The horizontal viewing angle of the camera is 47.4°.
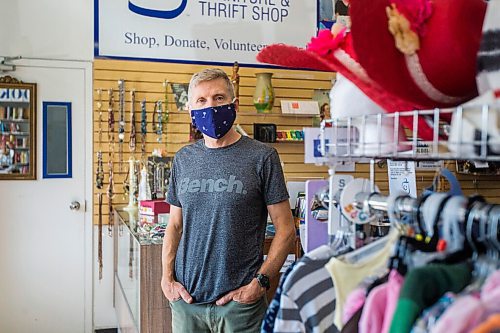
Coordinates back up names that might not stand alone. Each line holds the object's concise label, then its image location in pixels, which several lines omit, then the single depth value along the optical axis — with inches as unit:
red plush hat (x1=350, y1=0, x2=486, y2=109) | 42.7
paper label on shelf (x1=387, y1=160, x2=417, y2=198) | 153.6
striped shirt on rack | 52.9
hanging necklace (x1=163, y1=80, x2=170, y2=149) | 199.8
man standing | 91.6
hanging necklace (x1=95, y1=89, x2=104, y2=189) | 192.2
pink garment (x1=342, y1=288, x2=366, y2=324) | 48.2
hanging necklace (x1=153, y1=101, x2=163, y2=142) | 198.2
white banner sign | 141.1
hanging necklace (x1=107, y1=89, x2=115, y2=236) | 193.6
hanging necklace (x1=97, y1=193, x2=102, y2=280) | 191.2
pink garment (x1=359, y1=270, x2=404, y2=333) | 42.9
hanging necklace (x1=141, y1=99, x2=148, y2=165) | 197.2
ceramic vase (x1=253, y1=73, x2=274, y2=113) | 203.8
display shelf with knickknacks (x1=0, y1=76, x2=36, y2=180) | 185.9
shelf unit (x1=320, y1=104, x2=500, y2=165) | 37.0
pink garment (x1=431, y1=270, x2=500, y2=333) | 35.2
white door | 186.7
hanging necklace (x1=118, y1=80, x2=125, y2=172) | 193.9
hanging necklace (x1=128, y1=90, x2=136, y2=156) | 195.6
